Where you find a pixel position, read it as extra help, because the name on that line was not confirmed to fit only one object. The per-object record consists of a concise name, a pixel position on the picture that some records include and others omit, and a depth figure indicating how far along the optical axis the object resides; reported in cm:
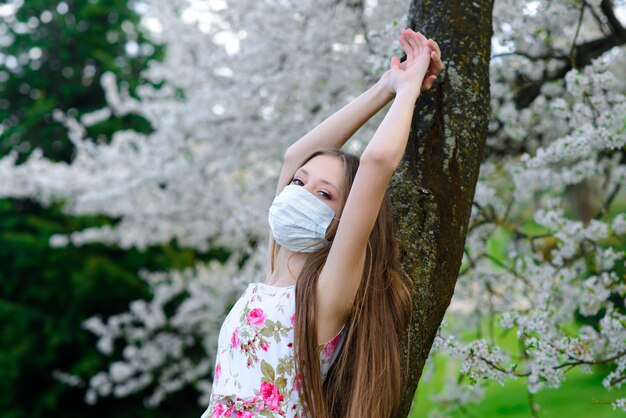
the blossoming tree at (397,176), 201
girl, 179
